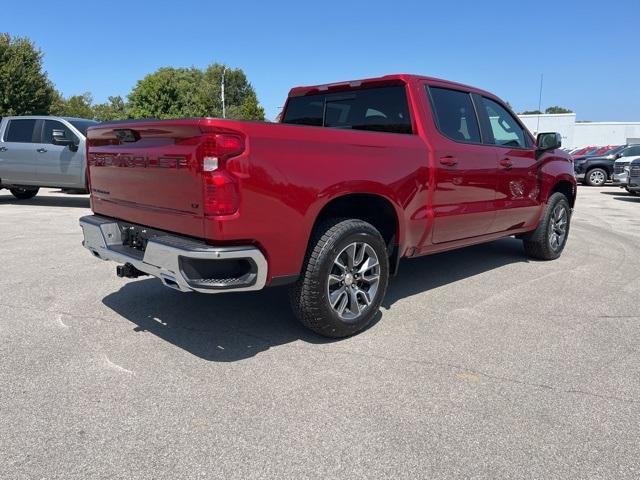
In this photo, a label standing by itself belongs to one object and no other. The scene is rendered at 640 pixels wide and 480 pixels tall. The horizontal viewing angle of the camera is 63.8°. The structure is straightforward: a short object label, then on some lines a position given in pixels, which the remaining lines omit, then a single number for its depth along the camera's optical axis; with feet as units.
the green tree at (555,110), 385.09
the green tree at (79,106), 234.74
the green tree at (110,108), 294.99
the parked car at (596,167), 67.97
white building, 147.84
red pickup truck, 9.98
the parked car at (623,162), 52.14
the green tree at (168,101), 179.83
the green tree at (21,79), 102.81
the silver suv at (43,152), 35.50
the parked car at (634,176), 48.83
